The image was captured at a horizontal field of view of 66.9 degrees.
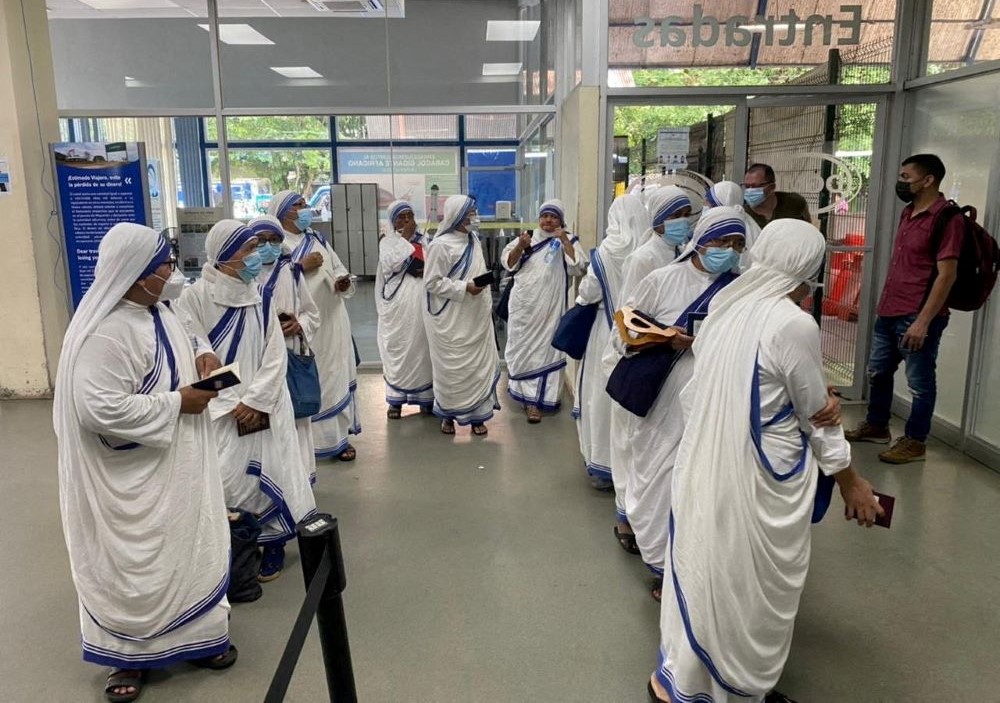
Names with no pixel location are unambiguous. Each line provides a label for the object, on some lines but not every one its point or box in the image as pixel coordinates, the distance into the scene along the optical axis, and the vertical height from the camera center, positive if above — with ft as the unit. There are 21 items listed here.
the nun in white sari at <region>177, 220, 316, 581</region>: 9.75 -2.53
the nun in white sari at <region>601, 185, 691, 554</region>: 11.01 -0.99
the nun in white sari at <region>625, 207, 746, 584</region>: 9.08 -1.69
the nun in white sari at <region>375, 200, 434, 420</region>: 17.88 -2.76
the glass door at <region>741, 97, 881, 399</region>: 18.45 +0.68
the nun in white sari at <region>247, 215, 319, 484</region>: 10.51 -1.55
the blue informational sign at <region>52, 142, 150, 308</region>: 19.70 +0.07
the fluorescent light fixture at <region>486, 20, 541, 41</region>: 22.93 +4.84
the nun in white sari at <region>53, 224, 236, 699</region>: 7.32 -2.81
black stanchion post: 5.32 -2.89
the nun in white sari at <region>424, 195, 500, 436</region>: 16.83 -3.00
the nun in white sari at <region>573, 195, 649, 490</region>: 13.01 -2.19
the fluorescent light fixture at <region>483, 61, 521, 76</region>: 22.85 +3.69
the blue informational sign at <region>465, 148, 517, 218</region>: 23.49 +0.50
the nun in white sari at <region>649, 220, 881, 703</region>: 6.45 -2.42
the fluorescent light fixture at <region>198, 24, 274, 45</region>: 21.61 +4.54
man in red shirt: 14.01 -1.99
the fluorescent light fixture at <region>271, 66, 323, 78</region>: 22.21 +3.56
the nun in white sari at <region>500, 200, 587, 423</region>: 17.70 -2.52
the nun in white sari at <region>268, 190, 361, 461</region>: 14.79 -2.42
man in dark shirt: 15.65 -0.18
